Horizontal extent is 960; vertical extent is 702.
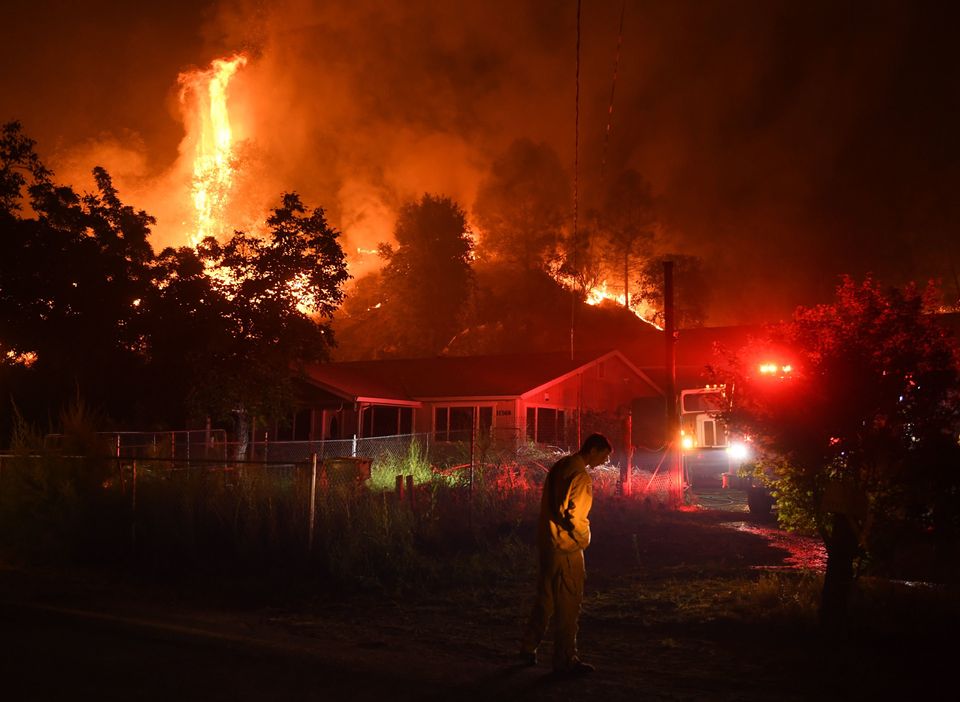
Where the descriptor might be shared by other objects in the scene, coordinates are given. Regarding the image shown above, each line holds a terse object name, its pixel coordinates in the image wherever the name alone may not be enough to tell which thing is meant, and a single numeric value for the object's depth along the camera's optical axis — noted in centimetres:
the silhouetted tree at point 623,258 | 6281
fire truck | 1902
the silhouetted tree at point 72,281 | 2152
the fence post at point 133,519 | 1106
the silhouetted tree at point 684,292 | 6088
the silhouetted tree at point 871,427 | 703
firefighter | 607
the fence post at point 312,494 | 1010
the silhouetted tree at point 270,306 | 2102
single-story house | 2691
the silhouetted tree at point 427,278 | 5462
